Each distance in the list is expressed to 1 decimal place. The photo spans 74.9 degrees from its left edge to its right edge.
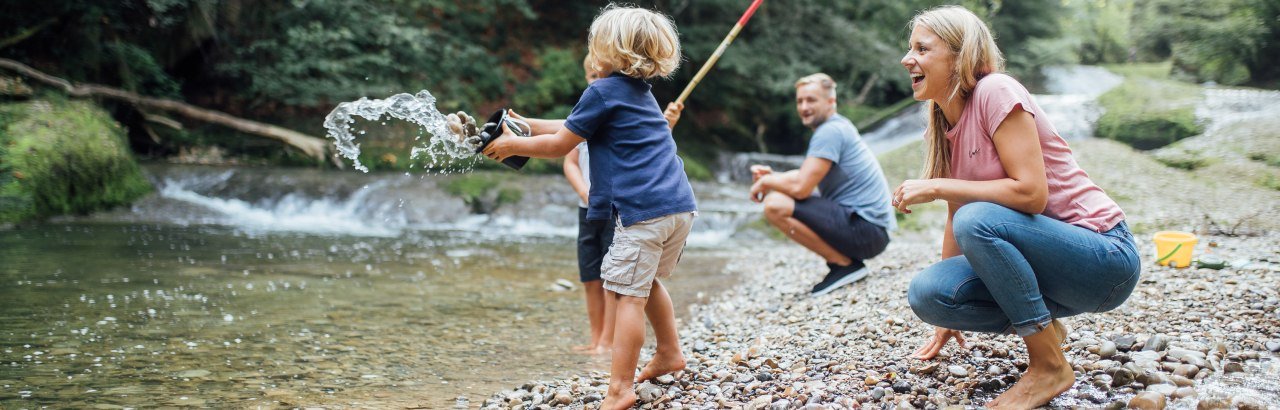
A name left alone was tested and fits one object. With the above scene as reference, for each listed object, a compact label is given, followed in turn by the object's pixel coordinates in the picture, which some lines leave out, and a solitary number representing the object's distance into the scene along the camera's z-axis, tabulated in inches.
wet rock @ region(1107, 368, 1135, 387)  100.7
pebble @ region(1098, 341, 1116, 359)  112.8
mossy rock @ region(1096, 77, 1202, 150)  489.1
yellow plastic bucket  174.2
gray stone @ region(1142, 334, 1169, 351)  113.7
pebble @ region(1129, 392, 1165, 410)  90.4
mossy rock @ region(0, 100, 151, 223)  311.1
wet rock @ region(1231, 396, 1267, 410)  87.7
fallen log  400.8
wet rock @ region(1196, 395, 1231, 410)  88.4
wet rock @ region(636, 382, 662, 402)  117.1
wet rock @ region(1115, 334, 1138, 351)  116.8
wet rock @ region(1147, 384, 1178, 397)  94.3
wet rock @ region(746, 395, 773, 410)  106.3
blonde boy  109.7
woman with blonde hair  93.5
